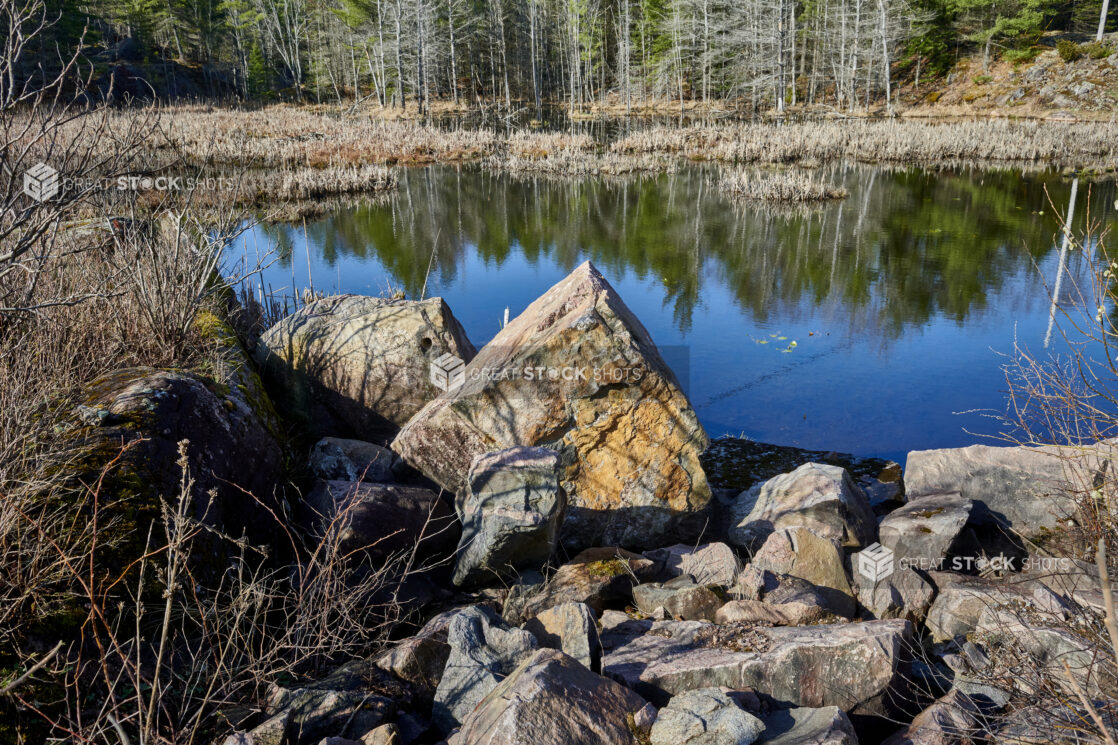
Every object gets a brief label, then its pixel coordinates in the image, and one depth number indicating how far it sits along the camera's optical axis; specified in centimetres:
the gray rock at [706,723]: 228
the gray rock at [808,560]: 385
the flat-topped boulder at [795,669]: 277
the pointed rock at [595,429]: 455
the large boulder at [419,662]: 294
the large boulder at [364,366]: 562
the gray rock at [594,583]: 356
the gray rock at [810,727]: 230
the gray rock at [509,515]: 378
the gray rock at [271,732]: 248
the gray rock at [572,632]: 294
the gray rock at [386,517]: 393
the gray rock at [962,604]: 347
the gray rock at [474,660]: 273
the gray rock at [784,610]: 326
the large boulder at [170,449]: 303
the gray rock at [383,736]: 252
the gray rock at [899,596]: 370
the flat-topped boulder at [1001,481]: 452
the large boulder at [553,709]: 225
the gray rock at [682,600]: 337
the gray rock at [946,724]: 245
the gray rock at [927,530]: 408
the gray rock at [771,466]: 550
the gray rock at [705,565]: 373
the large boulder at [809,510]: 432
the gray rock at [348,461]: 480
